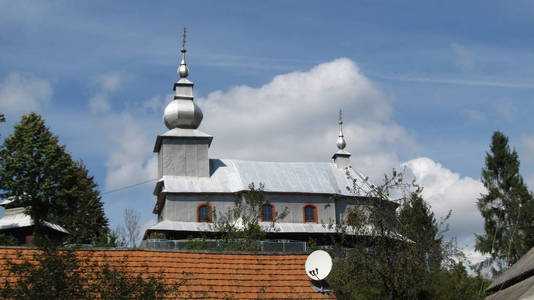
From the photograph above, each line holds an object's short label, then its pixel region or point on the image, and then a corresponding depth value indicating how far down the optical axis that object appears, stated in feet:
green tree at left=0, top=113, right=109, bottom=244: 167.02
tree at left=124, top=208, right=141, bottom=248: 186.31
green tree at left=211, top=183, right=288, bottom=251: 123.03
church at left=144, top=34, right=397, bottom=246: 188.24
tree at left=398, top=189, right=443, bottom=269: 71.46
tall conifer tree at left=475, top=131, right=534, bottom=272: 158.10
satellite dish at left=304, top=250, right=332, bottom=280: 72.33
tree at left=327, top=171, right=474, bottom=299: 68.95
